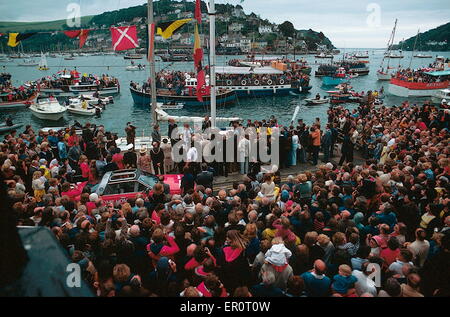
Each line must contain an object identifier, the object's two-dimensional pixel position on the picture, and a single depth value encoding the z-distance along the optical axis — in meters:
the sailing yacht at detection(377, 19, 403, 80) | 70.00
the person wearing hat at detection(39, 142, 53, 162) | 10.38
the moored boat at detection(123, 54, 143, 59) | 149.98
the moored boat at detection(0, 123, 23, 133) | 27.58
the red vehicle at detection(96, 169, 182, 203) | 7.89
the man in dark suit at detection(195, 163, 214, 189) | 8.12
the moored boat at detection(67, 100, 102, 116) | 36.25
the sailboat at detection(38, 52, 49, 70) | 77.64
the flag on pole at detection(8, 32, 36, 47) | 12.01
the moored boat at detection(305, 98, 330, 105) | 42.53
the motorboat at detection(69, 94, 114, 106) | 39.88
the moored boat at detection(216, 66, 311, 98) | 47.31
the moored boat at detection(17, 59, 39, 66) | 114.94
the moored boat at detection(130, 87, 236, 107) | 38.81
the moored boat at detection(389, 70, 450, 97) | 43.66
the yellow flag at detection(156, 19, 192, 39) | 11.25
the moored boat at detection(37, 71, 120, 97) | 45.66
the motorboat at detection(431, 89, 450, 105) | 38.56
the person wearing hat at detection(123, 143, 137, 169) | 9.73
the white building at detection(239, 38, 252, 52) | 173.62
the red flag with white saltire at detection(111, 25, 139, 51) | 11.93
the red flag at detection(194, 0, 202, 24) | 10.50
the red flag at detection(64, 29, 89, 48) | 12.00
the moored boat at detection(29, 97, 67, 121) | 33.78
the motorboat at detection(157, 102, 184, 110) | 38.53
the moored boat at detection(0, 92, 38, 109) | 37.69
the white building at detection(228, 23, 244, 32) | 183.88
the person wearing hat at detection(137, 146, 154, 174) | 10.14
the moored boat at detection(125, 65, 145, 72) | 93.16
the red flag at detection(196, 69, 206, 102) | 10.91
